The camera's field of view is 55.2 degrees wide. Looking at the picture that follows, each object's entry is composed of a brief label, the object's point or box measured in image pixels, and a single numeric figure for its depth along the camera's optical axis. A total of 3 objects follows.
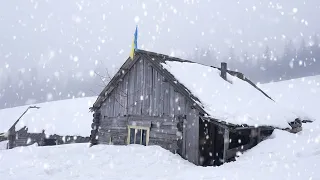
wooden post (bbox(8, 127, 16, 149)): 34.75
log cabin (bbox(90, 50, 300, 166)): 12.80
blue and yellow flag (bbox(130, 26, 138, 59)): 15.10
